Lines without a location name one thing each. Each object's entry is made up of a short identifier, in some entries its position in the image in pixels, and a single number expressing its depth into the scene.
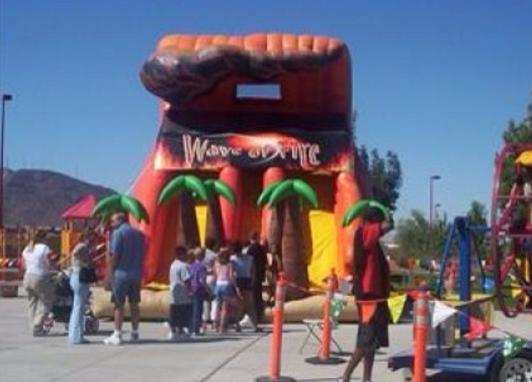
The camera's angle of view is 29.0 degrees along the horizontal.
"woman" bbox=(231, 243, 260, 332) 17.92
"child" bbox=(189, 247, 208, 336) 16.47
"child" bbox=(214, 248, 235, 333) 17.05
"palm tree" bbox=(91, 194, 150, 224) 21.06
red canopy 36.88
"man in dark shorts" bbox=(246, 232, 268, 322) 18.48
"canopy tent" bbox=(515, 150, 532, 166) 11.24
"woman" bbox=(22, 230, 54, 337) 15.96
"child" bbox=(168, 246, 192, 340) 15.91
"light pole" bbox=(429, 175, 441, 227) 56.28
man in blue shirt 14.66
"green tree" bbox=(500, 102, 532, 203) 34.69
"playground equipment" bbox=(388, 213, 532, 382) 10.53
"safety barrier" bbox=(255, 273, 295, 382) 10.95
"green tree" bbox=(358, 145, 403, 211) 57.71
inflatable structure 21.88
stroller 16.30
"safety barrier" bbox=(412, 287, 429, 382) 8.60
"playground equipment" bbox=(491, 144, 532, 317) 10.70
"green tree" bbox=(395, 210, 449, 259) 50.34
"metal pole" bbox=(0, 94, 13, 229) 45.38
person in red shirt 10.27
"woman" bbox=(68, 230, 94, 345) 14.92
